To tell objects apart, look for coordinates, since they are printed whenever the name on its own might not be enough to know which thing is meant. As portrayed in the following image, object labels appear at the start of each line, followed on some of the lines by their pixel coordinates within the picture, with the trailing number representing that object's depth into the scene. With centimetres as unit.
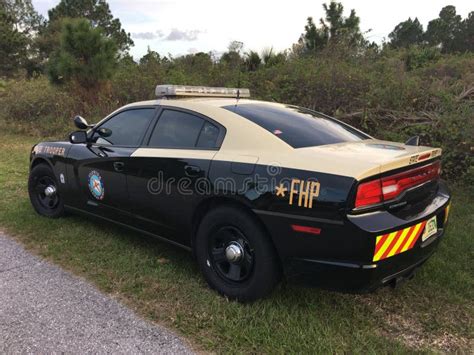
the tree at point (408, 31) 4925
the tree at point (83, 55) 1182
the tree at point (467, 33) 3834
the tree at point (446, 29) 4112
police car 254
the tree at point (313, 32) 2228
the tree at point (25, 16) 4303
